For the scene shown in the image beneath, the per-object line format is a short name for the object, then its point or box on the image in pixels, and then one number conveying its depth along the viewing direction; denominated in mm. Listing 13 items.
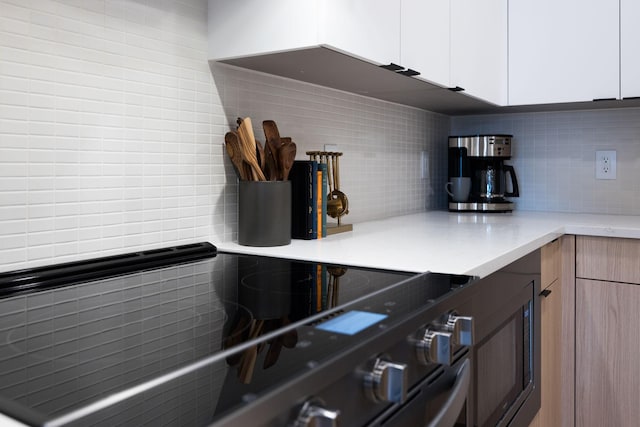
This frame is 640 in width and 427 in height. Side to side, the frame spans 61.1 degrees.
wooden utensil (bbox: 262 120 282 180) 1403
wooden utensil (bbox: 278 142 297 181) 1379
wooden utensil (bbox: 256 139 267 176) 1373
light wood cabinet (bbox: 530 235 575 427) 1780
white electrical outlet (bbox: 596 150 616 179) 2418
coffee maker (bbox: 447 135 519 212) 2410
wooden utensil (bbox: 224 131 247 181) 1338
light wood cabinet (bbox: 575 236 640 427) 1802
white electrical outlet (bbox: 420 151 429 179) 2523
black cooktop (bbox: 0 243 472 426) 498
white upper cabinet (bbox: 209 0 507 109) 1215
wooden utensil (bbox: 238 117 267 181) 1309
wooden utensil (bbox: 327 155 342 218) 1691
